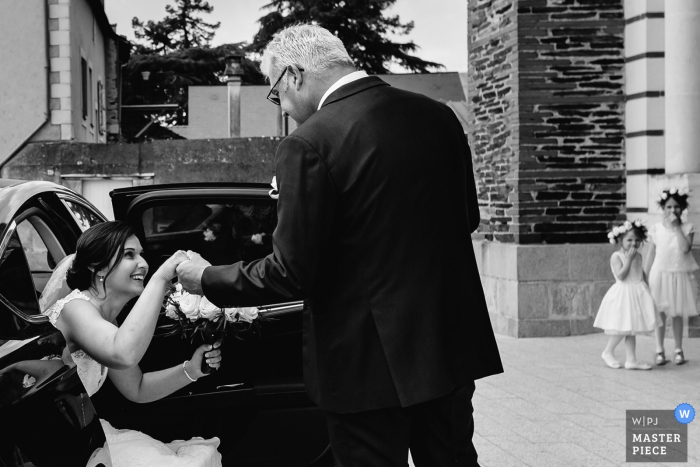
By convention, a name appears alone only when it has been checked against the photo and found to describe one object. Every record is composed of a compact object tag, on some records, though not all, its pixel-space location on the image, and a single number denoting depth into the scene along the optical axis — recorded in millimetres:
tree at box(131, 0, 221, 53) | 59000
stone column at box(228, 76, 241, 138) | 24953
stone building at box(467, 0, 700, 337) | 11352
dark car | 4266
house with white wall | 21641
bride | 3342
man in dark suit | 2865
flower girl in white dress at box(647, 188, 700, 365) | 9281
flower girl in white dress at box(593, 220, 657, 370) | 8938
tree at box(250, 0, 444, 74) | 43062
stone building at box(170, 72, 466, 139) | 39375
